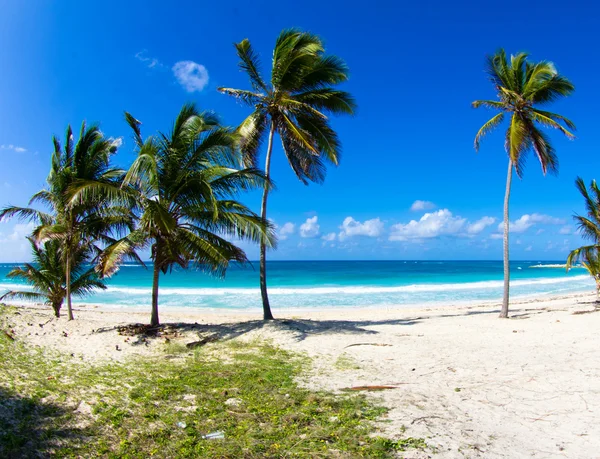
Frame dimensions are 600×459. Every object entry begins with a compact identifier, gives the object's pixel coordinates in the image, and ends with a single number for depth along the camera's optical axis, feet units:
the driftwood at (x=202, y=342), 25.34
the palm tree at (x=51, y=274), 35.86
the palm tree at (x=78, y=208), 29.86
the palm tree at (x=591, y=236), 48.55
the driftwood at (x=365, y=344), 26.27
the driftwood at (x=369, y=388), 16.96
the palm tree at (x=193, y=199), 28.37
